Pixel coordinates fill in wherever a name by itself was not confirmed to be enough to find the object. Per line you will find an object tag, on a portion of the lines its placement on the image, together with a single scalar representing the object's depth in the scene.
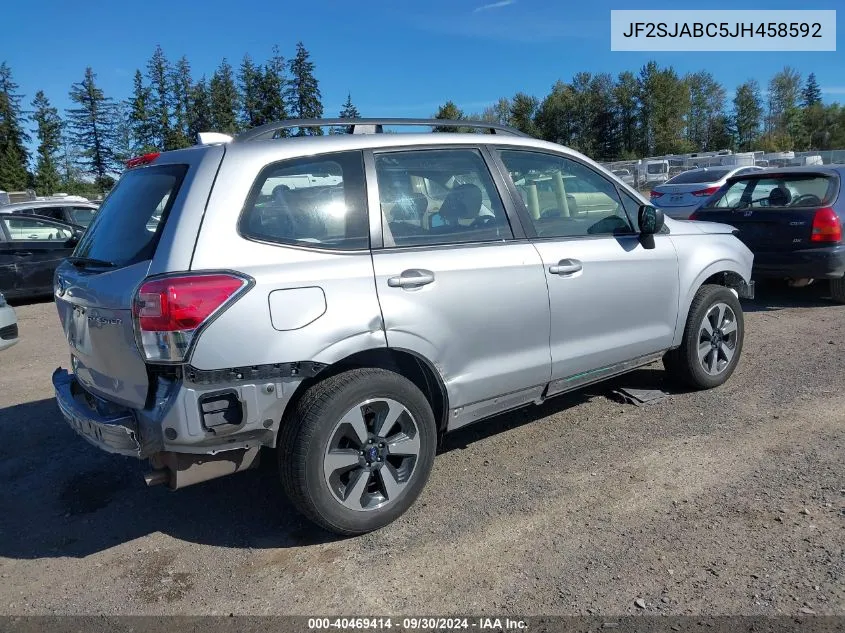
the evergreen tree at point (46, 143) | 60.56
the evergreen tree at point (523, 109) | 78.90
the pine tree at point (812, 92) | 105.29
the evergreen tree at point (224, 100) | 57.03
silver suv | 2.89
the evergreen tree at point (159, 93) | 59.62
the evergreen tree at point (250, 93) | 56.33
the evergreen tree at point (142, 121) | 58.88
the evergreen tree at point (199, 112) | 58.25
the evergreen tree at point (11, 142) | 62.25
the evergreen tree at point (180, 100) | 57.59
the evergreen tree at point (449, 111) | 61.57
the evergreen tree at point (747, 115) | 85.44
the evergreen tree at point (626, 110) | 80.25
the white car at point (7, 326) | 6.33
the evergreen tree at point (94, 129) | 63.00
